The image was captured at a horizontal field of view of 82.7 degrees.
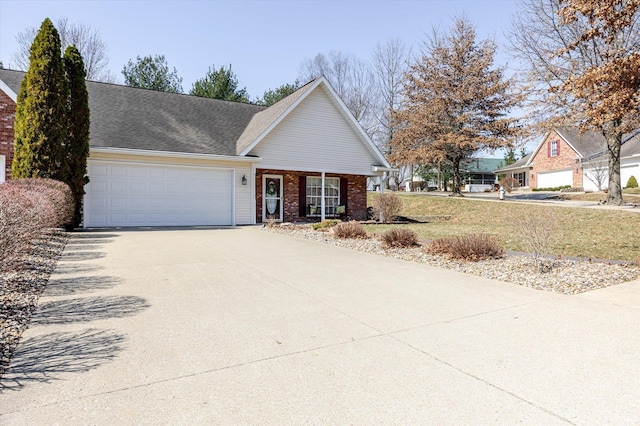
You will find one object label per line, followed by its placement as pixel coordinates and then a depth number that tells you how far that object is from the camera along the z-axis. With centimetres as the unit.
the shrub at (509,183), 4003
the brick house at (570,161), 2928
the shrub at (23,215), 372
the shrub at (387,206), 1572
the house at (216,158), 1316
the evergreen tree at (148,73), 2900
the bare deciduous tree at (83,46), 2714
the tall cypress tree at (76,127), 1157
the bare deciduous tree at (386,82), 3406
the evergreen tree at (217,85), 2853
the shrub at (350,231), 1030
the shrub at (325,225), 1250
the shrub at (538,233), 620
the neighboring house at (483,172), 5292
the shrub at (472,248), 712
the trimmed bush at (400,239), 859
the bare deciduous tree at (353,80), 3569
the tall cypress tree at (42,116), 1080
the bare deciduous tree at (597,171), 2751
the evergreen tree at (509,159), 6025
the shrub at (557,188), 3336
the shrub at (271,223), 1397
